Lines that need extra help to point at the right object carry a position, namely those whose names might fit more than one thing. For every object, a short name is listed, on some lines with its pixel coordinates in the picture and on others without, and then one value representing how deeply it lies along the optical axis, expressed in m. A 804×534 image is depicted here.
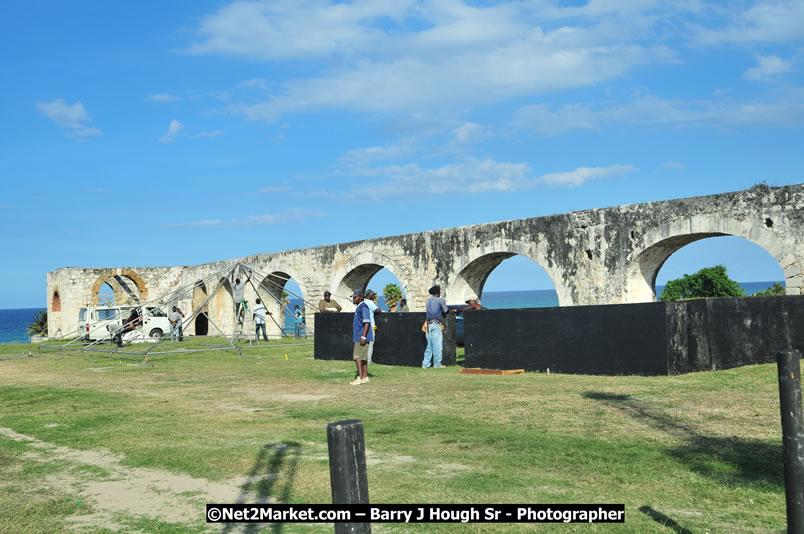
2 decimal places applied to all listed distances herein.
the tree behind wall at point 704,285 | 35.56
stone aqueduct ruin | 11.58
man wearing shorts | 9.48
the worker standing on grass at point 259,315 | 20.10
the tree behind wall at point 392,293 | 42.75
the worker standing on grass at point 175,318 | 20.62
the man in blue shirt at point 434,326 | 11.26
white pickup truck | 22.66
